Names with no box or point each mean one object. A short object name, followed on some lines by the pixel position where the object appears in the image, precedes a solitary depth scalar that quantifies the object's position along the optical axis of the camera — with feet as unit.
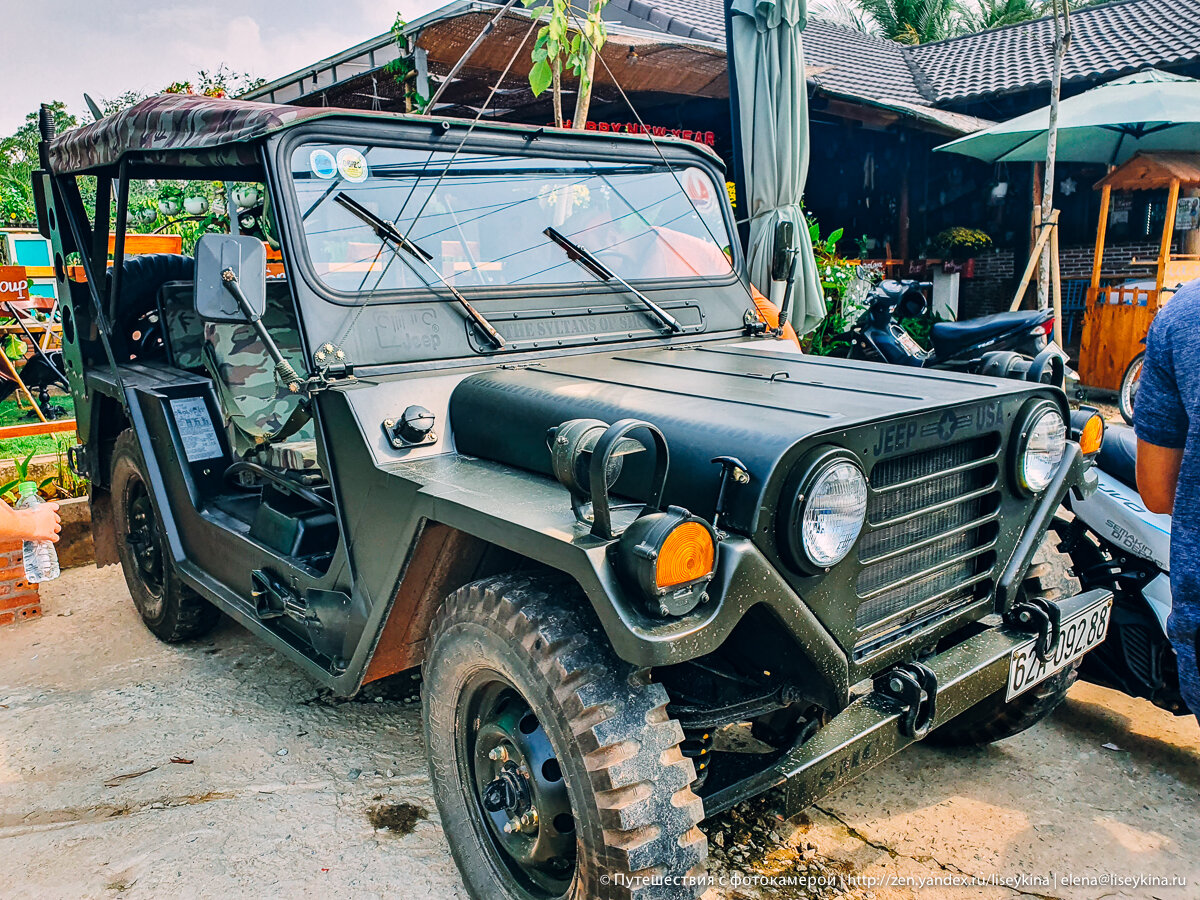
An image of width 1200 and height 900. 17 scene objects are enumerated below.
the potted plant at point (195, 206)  13.65
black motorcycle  19.11
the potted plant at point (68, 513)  17.10
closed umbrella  19.13
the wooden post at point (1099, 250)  29.89
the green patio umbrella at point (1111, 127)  25.62
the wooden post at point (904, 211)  38.78
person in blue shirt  6.06
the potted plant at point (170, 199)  25.50
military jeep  6.17
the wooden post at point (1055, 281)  24.56
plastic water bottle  11.43
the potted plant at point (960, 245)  36.86
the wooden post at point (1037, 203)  29.42
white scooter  9.83
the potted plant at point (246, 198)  12.69
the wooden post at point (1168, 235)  27.37
